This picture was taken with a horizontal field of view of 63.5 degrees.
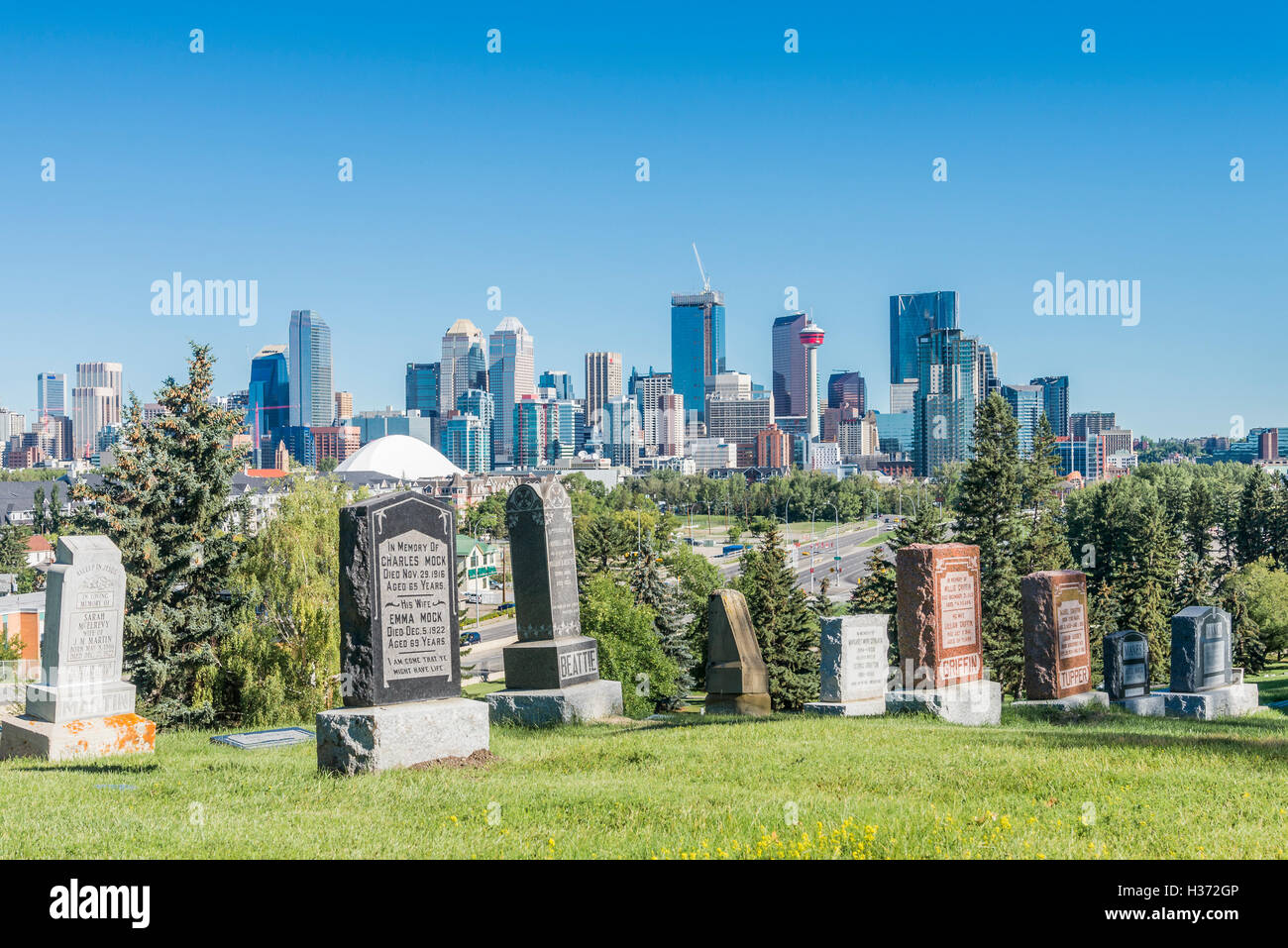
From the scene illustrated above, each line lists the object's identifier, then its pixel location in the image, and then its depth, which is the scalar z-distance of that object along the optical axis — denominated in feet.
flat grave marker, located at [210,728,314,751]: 41.60
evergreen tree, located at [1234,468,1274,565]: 207.31
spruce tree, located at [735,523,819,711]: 107.04
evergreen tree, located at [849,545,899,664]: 136.67
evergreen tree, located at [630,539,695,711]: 114.73
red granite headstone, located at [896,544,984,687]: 45.19
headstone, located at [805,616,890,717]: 47.24
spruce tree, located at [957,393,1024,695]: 121.19
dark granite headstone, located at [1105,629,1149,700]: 58.75
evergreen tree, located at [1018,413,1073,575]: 137.08
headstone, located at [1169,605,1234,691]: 57.21
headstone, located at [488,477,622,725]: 45.96
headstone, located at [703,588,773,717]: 52.80
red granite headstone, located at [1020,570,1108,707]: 53.52
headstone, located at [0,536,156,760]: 41.24
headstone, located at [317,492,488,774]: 30.86
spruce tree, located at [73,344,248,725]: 67.05
